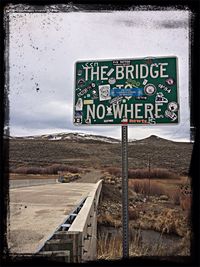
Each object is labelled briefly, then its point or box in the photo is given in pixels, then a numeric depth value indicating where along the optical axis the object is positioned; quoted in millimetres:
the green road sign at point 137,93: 1978
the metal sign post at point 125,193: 2012
